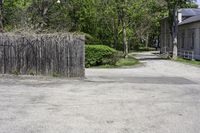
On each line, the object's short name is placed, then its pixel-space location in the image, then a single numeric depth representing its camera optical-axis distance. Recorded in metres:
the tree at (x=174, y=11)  32.44
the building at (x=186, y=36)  33.42
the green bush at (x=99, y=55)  23.79
